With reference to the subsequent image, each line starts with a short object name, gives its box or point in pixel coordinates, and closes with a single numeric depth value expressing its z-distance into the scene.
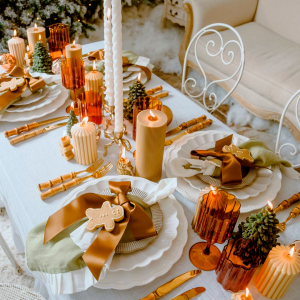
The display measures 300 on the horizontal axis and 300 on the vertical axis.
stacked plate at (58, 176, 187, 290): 0.63
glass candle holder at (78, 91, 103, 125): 1.01
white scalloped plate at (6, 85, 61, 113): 1.06
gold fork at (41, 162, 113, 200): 0.81
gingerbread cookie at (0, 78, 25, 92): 1.04
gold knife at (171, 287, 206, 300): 0.63
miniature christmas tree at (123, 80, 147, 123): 1.03
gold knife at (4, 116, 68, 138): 0.99
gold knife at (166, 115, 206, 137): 1.06
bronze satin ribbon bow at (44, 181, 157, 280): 0.62
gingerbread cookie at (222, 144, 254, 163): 0.85
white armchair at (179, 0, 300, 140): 2.03
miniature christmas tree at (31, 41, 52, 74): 1.23
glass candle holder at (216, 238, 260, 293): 0.59
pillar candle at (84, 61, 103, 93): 1.08
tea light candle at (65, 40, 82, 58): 1.08
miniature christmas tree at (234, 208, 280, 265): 0.61
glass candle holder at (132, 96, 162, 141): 0.99
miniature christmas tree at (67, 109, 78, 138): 0.93
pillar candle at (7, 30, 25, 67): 1.32
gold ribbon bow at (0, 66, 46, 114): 1.02
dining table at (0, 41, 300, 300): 0.64
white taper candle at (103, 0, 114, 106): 0.83
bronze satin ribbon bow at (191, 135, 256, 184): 0.82
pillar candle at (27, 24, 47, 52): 1.31
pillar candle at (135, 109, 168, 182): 0.77
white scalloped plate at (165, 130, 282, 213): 0.80
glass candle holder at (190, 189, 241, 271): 0.60
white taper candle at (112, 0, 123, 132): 0.73
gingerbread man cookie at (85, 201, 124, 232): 0.65
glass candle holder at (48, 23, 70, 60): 1.30
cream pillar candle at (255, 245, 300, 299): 0.59
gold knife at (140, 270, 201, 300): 0.63
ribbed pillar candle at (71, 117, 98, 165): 0.87
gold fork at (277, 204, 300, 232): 0.78
